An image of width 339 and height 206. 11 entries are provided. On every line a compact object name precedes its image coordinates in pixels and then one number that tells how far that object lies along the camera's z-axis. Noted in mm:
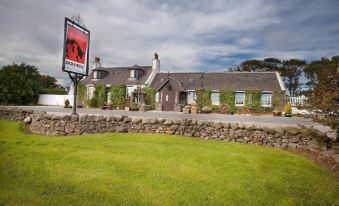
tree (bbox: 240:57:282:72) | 59844
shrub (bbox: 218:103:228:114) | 31462
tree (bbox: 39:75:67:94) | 56188
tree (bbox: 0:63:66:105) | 37938
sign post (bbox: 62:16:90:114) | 14827
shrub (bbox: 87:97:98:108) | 41312
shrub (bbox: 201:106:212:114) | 30895
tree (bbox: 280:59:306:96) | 56091
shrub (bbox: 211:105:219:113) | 34000
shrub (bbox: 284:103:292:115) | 26531
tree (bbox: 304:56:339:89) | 48625
